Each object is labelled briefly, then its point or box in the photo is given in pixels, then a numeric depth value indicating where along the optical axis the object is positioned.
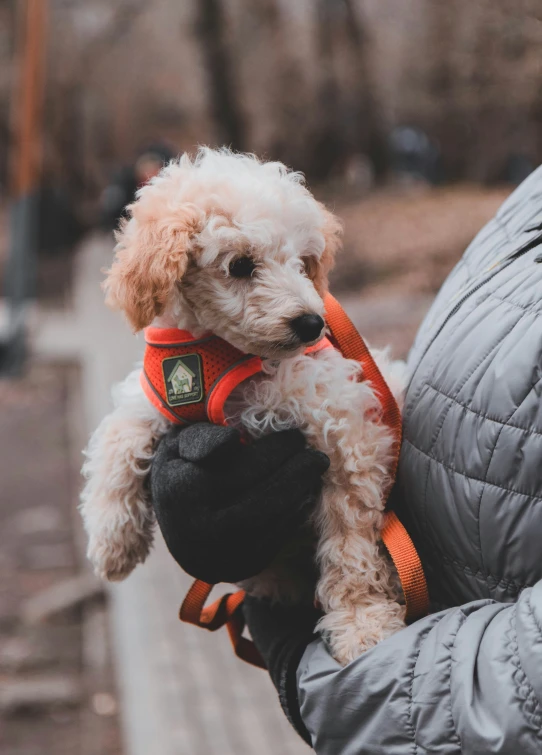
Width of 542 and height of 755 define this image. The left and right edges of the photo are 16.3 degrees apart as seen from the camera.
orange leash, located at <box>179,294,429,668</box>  1.18
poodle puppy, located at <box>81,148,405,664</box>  1.22
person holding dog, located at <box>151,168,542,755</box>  1.08
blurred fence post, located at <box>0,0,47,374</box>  11.62
